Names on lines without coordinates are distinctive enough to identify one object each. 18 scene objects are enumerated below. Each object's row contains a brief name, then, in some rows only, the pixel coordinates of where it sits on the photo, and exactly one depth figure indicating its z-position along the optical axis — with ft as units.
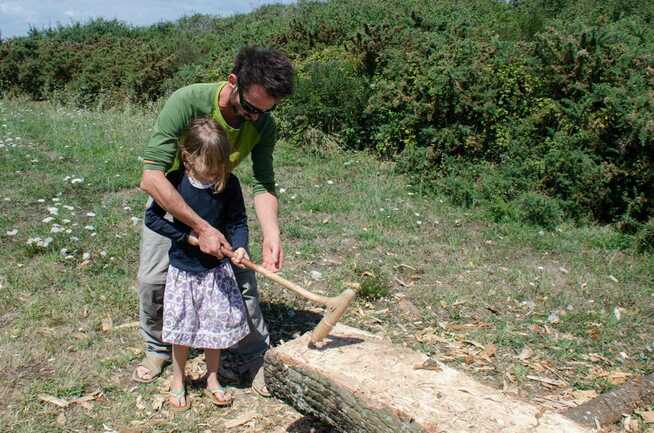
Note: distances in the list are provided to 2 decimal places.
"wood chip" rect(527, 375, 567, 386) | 12.24
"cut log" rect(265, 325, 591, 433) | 8.18
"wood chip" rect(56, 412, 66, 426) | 10.34
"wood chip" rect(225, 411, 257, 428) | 10.61
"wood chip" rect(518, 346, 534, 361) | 13.06
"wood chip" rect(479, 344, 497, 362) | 12.97
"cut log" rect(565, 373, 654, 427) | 10.44
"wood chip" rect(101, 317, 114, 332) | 13.19
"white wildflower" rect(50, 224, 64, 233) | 16.44
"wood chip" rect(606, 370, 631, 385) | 12.31
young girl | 9.93
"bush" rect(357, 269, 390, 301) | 14.94
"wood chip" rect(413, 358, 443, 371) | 9.34
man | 9.68
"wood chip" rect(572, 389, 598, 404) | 11.78
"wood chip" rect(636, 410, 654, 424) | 11.15
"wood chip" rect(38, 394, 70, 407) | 10.77
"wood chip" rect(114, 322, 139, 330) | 13.28
